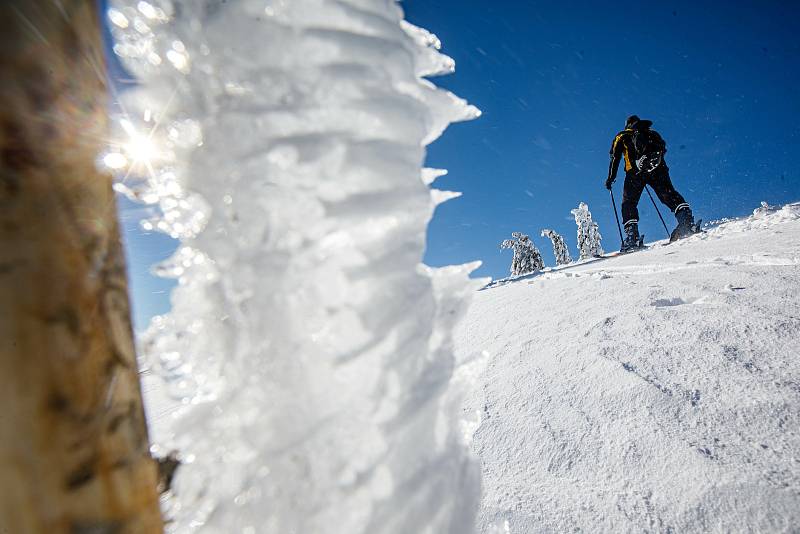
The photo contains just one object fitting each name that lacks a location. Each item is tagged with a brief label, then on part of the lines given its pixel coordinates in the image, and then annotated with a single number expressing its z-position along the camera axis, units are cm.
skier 724
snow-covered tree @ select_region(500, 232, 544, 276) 1633
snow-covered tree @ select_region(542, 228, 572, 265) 1938
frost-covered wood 40
